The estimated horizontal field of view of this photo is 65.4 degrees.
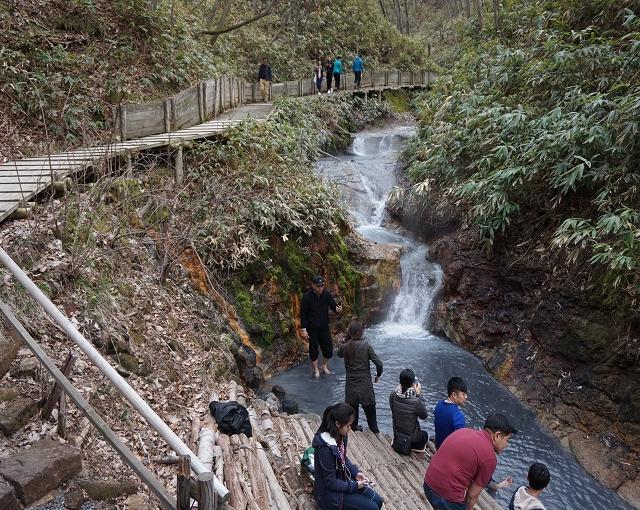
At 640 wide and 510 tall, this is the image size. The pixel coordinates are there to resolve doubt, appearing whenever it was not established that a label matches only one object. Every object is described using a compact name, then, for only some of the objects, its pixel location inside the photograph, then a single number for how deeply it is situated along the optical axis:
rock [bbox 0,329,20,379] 4.32
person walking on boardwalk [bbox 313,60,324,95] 22.70
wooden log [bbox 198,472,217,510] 2.88
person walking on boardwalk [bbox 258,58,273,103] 20.34
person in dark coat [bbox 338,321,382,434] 6.95
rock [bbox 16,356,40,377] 4.46
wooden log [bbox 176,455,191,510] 2.98
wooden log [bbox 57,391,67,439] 4.04
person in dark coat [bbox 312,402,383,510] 4.54
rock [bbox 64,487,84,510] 3.44
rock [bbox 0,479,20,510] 3.16
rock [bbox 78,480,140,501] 3.62
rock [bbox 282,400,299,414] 7.69
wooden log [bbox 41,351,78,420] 3.96
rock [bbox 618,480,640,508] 7.04
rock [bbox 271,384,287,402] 8.44
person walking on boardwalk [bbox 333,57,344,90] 23.44
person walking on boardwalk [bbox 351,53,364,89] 24.61
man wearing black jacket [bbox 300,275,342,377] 8.91
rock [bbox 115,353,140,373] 5.76
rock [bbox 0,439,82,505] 3.32
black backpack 5.43
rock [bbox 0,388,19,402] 4.11
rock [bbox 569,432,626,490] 7.41
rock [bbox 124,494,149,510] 3.67
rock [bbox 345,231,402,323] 11.86
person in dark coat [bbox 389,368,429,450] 6.37
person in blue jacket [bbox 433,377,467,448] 5.67
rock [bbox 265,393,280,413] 7.37
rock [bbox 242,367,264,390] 8.57
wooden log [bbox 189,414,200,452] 5.03
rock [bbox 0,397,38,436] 3.89
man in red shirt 4.45
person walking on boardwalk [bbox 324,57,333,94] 23.21
